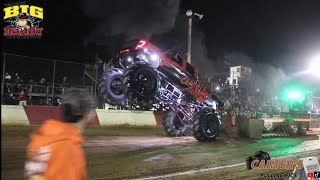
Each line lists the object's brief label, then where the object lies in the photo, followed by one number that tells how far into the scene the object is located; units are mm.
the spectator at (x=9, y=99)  14963
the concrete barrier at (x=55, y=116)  14463
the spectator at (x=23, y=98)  15555
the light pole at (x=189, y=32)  19188
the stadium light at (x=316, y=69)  24219
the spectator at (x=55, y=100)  16183
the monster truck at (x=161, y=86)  10594
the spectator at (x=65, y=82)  15820
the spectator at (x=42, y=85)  15906
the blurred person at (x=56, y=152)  2045
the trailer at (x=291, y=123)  16906
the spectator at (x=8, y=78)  14594
